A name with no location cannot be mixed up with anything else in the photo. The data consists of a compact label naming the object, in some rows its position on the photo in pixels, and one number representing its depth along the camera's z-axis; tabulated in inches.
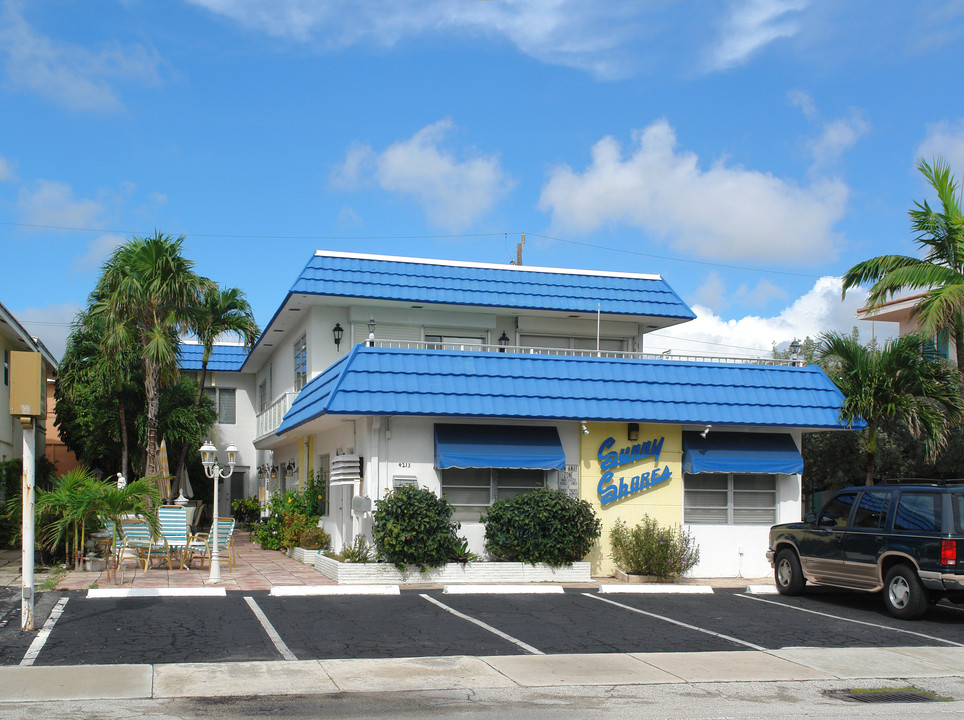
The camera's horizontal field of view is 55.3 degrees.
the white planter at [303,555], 750.2
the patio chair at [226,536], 717.9
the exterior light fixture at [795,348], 791.1
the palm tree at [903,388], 714.2
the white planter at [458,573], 628.1
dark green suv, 493.7
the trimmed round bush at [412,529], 629.3
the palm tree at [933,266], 682.8
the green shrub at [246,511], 1260.7
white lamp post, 618.8
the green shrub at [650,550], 682.8
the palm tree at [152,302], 864.3
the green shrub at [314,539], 794.2
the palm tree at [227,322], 1203.2
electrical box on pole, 423.5
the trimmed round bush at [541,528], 655.1
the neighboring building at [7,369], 930.7
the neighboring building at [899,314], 1155.8
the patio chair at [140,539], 667.4
